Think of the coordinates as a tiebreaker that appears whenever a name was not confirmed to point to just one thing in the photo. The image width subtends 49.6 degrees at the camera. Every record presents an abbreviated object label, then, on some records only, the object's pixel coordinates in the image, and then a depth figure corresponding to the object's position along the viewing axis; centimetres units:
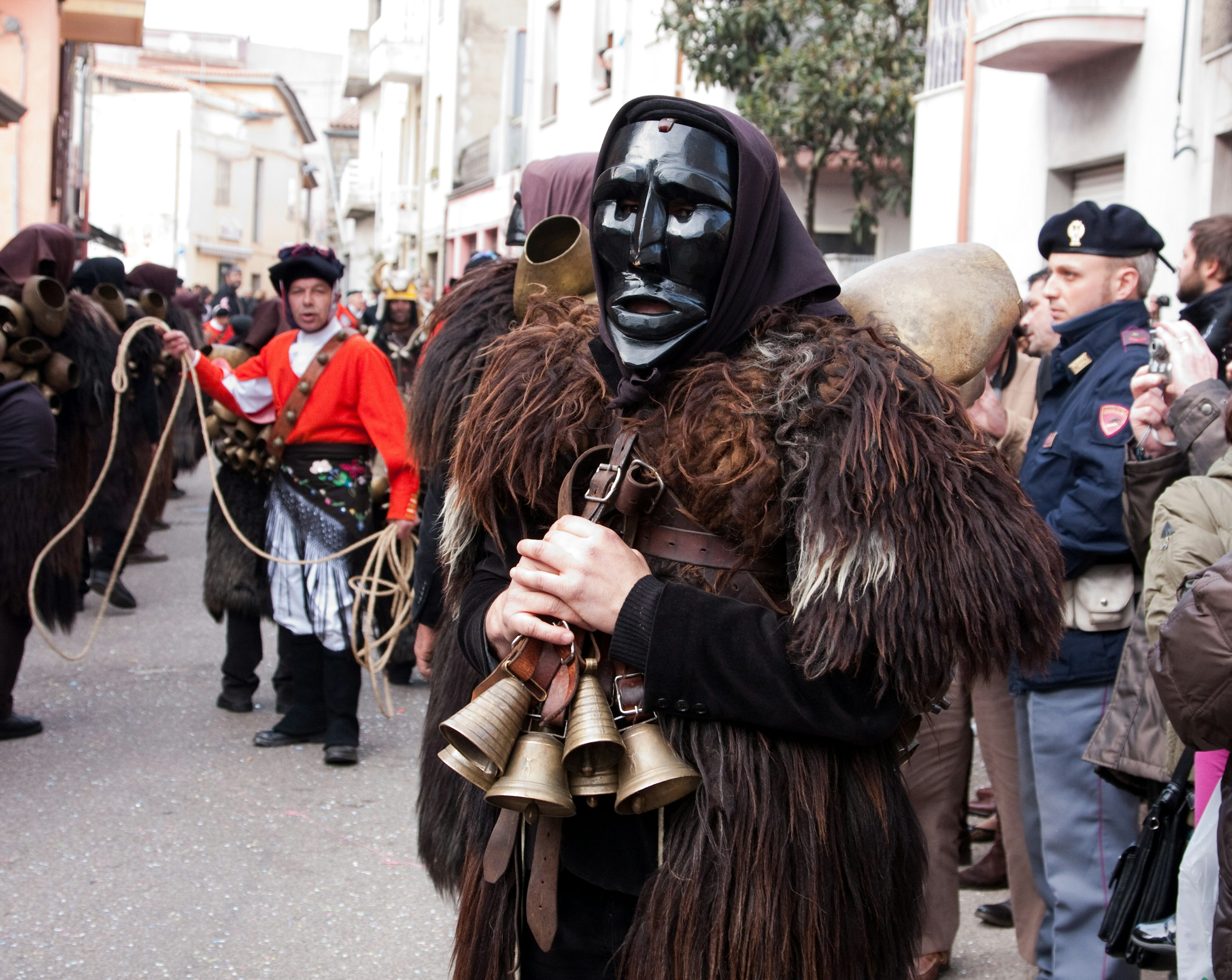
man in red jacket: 552
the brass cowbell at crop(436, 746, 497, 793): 183
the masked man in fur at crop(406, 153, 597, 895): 307
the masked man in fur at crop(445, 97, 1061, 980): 180
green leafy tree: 1246
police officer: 327
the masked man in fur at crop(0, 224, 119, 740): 549
